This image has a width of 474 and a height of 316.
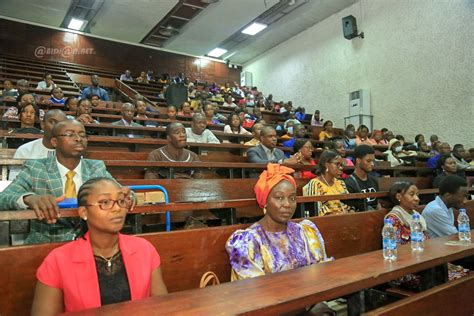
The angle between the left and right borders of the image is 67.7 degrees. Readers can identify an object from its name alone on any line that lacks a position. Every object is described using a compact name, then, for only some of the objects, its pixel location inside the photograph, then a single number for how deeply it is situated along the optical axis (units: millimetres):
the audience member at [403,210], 2168
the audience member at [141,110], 5385
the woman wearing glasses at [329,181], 2610
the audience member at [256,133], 4362
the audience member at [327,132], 6899
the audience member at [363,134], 6645
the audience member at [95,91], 7068
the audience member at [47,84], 7185
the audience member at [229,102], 9320
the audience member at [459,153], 5583
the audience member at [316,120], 8992
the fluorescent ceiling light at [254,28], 10414
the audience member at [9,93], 5021
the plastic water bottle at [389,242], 1367
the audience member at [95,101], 6086
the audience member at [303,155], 3344
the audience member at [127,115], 4691
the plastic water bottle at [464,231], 1700
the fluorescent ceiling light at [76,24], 10445
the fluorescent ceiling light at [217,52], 12590
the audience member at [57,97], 5852
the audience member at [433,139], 6667
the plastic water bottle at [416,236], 1515
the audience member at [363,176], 2979
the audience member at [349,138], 6264
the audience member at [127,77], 10098
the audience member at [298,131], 6086
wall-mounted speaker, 8883
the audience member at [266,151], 3504
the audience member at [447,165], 4107
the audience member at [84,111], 4262
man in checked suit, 1280
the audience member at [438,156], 4578
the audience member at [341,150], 4223
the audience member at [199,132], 4332
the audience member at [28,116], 3396
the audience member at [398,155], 5207
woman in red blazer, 1068
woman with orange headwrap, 1491
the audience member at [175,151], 3008
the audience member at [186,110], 6439
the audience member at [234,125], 5497
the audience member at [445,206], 2342
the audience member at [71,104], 5336
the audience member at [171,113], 5994
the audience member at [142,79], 10340
